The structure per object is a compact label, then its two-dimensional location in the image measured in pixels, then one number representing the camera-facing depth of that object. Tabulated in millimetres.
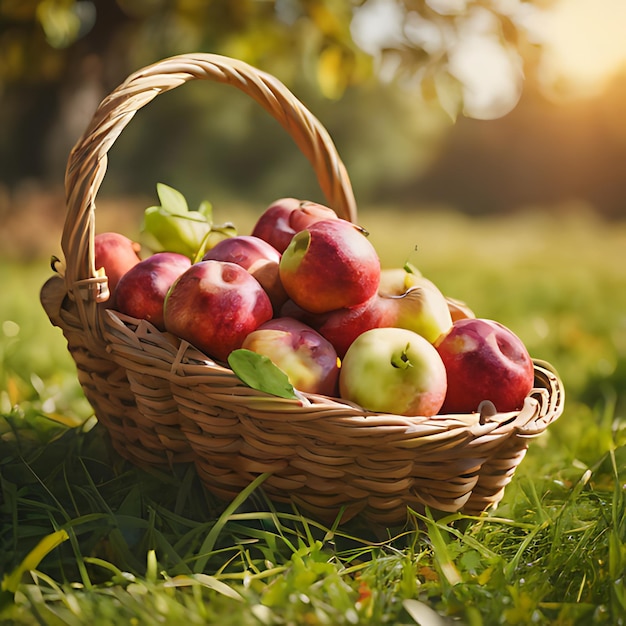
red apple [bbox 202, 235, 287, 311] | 1222
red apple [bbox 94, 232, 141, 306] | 1248
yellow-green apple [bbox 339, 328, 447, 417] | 1125
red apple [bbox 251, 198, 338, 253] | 1287
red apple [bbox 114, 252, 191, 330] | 1196
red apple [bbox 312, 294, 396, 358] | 1194
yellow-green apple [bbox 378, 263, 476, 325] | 1232
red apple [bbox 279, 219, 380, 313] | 1174
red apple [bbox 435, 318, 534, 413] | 1156
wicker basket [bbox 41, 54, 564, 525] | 1092
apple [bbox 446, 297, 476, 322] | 1262
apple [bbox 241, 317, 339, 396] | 1135
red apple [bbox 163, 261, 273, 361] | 1151
